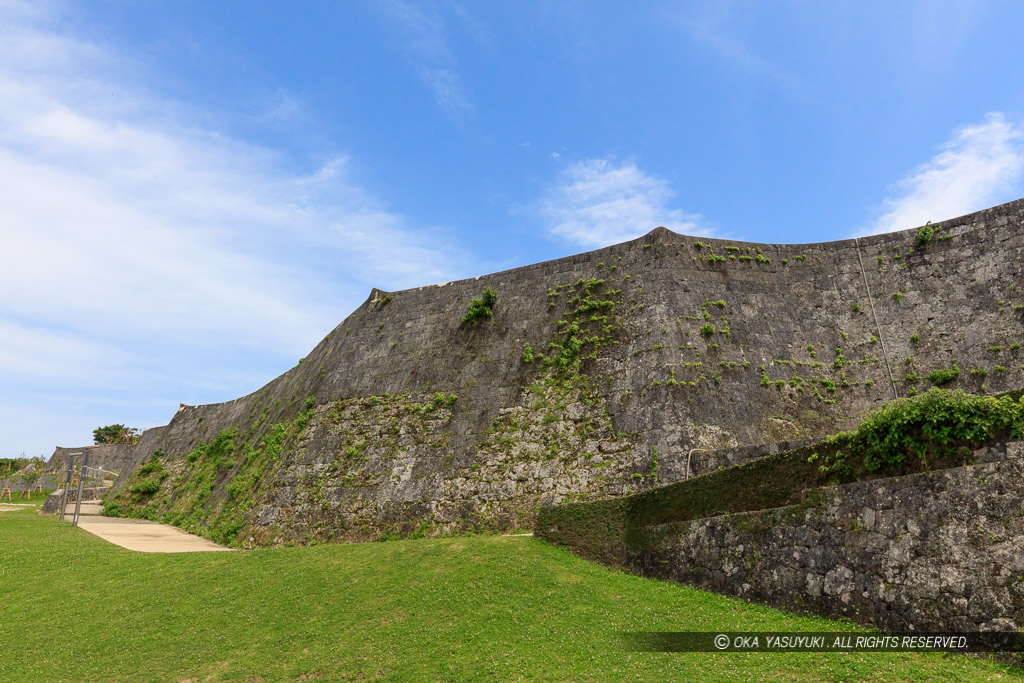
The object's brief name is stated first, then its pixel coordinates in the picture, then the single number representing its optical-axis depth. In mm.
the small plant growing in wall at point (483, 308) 19547
